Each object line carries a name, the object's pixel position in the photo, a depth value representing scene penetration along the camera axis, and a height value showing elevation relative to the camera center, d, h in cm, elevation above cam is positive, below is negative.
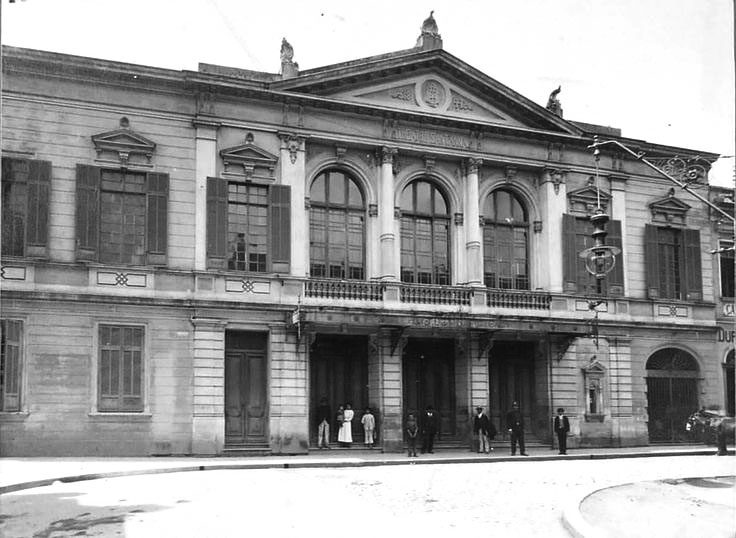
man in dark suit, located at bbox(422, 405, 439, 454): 2633 -199
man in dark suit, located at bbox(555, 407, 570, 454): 2700 -205
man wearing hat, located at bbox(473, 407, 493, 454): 2695 -206
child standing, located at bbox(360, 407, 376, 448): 2655 -192
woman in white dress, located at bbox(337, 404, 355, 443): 2627 -196
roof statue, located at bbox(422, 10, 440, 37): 2906 +1098
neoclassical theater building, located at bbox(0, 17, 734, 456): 2344 +302
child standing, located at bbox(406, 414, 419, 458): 2512 -200
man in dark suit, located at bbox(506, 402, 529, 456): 2634 -200
